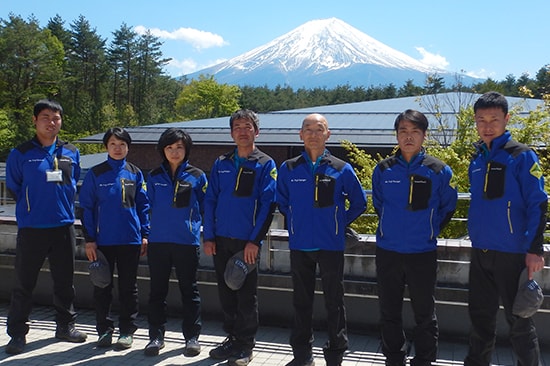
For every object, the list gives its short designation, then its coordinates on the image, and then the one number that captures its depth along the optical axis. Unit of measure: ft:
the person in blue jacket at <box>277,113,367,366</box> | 13.21
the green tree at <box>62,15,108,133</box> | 160.56
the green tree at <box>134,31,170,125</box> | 186.91
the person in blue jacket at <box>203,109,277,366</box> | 14.03
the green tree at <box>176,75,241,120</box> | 193.12
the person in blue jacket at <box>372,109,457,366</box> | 12.44
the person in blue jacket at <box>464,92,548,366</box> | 11.37
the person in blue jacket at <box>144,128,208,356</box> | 14.73
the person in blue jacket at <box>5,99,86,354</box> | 15.23
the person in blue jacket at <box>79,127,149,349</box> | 15.26
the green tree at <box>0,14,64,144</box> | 131.54
